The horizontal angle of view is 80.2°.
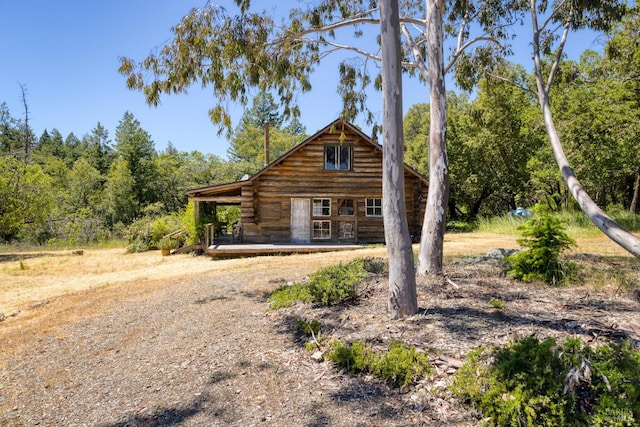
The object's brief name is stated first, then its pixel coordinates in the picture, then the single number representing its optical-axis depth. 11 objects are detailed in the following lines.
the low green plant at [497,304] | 5.10
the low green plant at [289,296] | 6.48
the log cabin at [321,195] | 17.72
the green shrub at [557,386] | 2.72
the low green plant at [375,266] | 8.14
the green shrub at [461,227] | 25.23
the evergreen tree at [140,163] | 40.81
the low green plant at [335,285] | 6.00
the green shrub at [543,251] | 6.36
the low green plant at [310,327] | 5.03
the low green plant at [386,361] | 3.67
